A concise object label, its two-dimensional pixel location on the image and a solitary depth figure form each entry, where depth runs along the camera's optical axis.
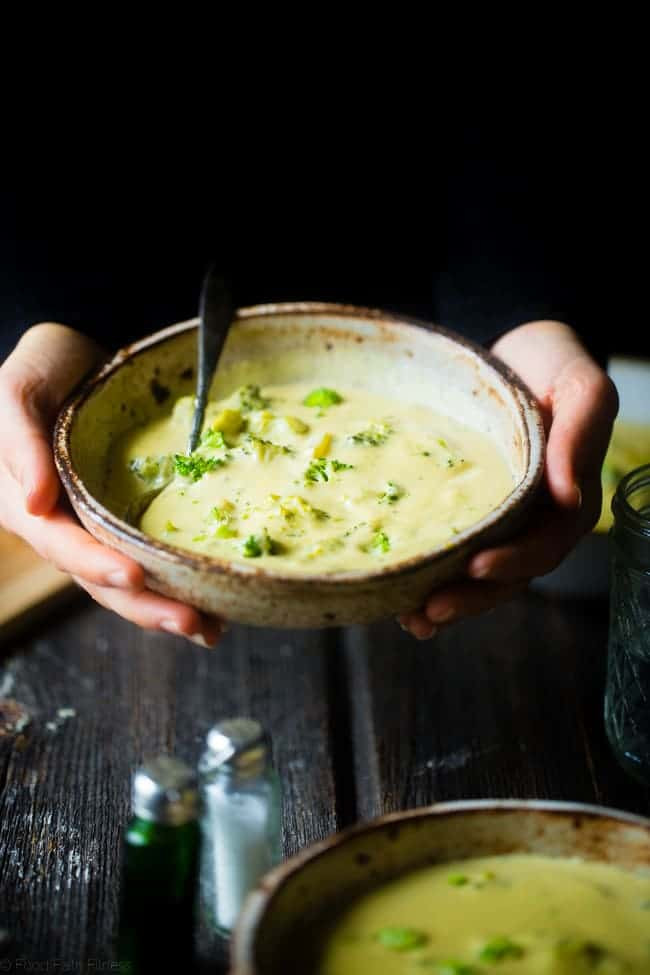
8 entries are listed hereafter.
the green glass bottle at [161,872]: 0.59
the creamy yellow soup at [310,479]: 0.67
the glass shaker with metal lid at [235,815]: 0.61
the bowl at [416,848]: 0.56
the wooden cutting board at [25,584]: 0.83
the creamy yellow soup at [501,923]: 0.56
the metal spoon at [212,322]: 0.76
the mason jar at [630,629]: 0.72
